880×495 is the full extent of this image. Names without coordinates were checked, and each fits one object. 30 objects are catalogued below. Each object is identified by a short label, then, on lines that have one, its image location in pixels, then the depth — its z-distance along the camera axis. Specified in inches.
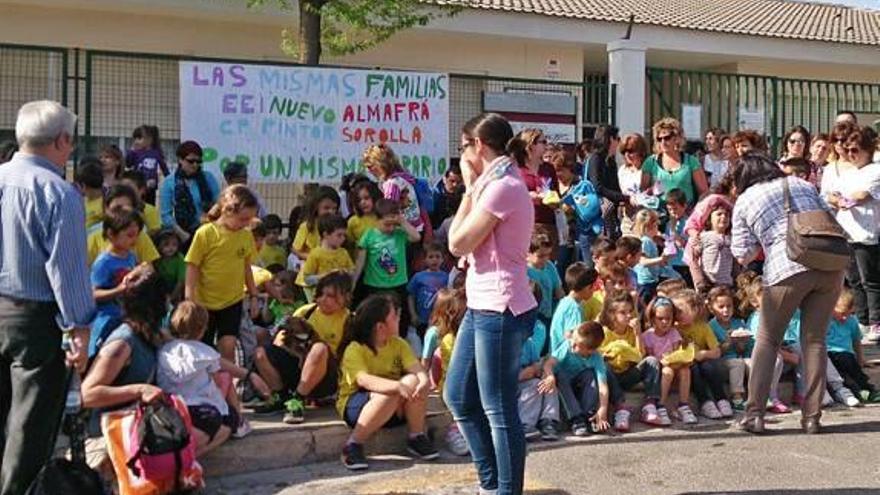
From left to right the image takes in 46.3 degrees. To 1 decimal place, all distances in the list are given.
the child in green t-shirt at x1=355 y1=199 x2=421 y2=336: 297.9
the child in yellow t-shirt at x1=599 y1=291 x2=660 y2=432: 276.1
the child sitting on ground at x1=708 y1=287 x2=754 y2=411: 289.0
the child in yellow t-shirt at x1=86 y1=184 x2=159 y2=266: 249.6
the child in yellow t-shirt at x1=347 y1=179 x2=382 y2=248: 305.3
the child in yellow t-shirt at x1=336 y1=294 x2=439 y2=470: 235.0
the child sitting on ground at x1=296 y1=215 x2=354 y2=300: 292.2
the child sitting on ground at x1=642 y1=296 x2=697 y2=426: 277.0
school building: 401.4
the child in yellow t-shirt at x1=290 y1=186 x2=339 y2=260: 306.5
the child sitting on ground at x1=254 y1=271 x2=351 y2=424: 250.8
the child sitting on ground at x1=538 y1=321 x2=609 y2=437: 260.4
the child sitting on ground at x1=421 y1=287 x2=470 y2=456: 259.4
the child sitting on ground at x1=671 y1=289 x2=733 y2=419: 282.7
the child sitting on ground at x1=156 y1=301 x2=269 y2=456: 216.4
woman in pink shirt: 181.0
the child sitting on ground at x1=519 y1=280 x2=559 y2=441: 258.4
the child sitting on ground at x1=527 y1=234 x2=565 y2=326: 291.9
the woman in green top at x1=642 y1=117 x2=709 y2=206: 346.3
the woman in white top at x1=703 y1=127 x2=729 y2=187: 427.5
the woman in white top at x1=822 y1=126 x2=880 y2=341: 327.3
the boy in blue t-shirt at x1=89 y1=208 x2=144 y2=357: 230.4
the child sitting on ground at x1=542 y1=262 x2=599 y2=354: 272.7
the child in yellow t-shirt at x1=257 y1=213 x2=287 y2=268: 330.0
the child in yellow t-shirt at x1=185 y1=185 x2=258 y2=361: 254.7
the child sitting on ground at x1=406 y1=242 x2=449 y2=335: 305.0
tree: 526.0
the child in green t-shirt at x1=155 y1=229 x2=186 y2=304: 274.5
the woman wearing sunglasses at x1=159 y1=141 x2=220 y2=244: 309.4
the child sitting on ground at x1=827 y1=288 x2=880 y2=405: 301.3
